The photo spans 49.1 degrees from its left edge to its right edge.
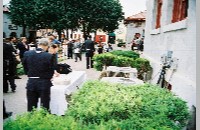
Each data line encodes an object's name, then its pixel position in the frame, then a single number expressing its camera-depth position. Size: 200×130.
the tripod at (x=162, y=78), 6.01
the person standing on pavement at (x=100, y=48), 15.22
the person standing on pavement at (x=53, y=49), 5.32
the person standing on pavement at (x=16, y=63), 6.91
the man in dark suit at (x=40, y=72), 4.07
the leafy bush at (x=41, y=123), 2.25
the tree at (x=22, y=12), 23.40
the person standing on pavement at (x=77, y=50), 15.07
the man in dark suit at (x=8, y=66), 6.27
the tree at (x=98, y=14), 22.68
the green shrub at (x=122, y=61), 8.05
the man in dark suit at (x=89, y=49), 11.11
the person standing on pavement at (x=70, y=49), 16.00
